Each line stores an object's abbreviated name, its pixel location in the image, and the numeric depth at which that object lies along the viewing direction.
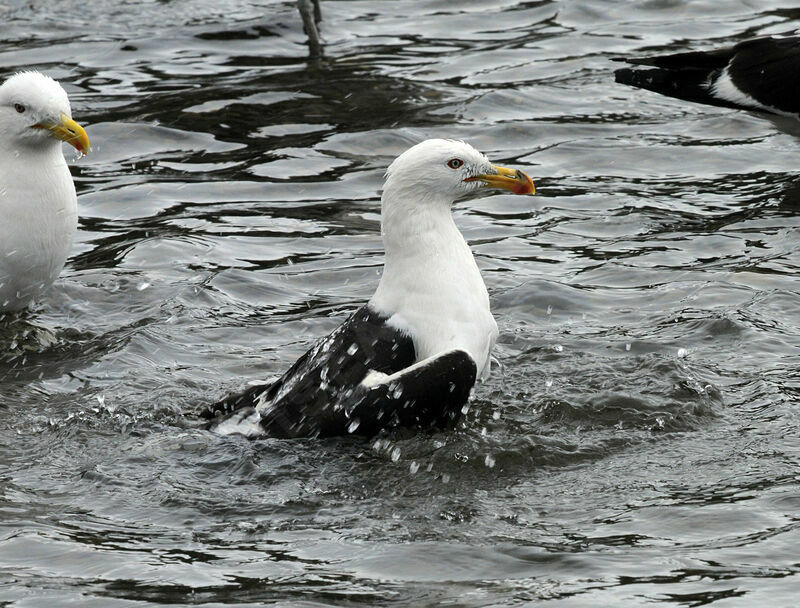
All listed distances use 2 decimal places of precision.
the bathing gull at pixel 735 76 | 21.97
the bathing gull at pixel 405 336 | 12.75
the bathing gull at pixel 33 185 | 16.61
